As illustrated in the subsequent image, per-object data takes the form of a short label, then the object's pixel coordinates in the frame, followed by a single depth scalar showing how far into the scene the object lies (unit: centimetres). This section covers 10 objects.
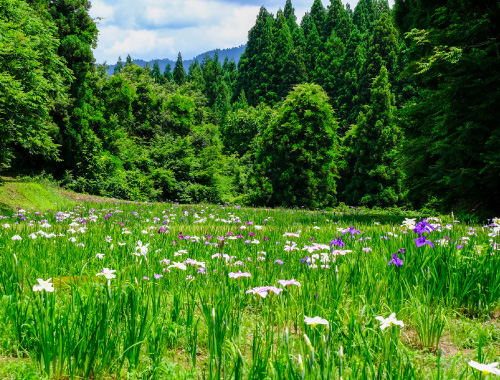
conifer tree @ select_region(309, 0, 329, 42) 6397
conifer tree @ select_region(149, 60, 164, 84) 7512
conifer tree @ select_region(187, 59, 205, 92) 7202
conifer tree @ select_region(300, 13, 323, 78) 6013
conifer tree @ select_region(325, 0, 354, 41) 6003
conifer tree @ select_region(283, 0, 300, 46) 6644
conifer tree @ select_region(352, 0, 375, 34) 6443
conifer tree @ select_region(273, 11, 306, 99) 5794
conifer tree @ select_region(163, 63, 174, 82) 8331
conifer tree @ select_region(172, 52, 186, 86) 7755
